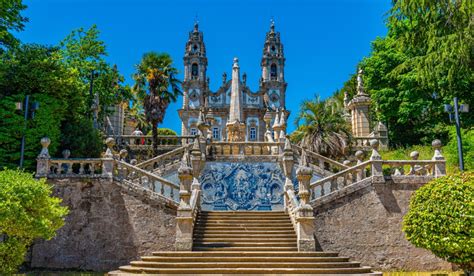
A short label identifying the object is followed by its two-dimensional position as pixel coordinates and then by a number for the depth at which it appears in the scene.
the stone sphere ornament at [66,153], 17.22
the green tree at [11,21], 19.33
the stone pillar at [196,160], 19.31
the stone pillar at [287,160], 19.25
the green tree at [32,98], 17.28
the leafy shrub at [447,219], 11.59
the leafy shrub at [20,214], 11.30
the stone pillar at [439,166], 16.80
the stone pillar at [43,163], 16.23
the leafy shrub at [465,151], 20.80
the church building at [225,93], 62.38
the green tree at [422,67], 15.54
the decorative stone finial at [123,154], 20.77
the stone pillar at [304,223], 13.84
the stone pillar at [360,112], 30.30
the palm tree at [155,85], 27.48
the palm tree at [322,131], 24.80
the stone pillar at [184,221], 13.70
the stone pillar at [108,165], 16.36
